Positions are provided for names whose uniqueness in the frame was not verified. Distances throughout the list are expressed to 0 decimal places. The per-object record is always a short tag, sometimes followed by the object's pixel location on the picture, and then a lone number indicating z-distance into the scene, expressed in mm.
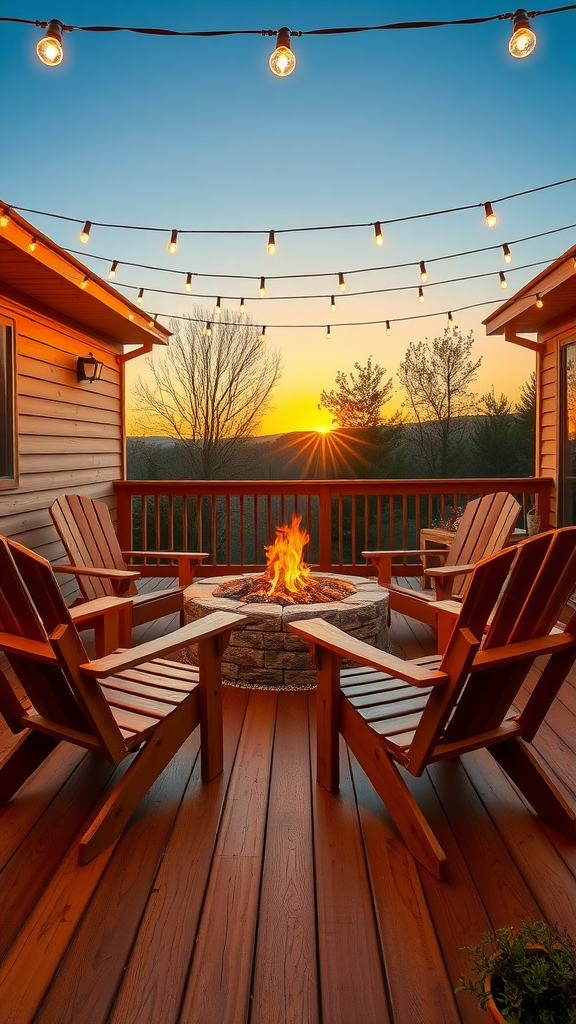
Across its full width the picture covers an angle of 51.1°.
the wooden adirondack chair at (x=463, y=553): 3543
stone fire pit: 3076
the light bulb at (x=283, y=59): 2316
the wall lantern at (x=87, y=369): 5344
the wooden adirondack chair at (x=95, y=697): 1670
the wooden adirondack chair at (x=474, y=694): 1612
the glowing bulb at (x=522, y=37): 2234
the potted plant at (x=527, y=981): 944
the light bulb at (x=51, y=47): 2273
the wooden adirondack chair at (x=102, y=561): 3672
